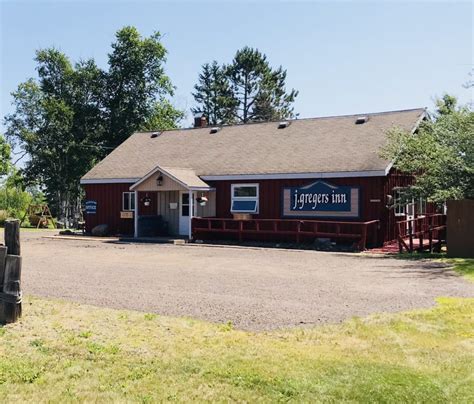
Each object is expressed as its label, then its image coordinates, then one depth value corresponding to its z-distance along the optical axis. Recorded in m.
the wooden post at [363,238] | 17.52
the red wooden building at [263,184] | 18.81
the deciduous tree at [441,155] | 15.56
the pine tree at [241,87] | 55.03
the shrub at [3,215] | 37.24
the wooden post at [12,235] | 7.27
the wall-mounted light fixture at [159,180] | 21.52
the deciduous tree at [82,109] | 39.91
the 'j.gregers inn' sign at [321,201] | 18.82
